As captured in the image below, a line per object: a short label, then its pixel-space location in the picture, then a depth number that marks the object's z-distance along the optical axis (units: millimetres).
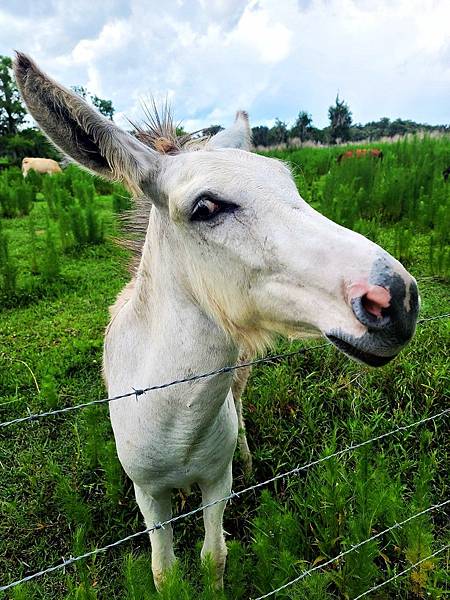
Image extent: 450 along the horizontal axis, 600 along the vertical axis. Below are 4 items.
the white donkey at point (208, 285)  1109
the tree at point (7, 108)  28350
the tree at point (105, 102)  30608
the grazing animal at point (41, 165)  15482
